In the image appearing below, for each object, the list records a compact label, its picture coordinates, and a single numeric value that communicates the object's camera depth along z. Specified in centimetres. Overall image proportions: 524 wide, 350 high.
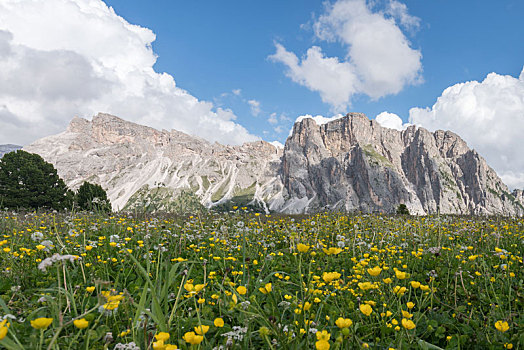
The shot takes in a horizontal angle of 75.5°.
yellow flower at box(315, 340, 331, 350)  56
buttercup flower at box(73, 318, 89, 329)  58
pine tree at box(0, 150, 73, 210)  2776
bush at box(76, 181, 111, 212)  2748
